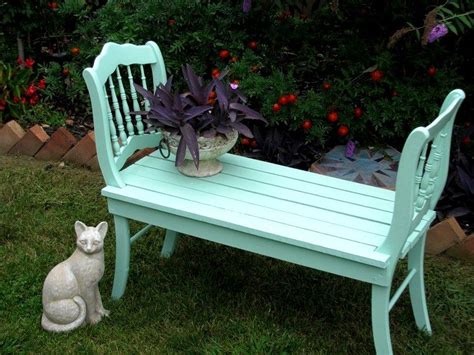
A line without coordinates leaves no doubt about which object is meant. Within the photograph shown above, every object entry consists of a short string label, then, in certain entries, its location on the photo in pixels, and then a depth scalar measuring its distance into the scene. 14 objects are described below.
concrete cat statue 2.66
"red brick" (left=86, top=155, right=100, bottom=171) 4.25
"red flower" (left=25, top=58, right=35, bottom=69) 4.67
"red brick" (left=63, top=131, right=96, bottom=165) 4.24
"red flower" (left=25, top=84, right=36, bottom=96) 4.56
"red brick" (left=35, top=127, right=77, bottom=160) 4.32
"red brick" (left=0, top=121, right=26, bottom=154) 4.38
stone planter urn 2.63
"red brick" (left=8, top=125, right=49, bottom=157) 4.35
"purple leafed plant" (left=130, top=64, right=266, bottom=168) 2.58
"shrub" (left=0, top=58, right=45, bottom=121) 4.50
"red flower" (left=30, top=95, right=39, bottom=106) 4.61
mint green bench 2.22
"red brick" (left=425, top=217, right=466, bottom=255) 3.29
